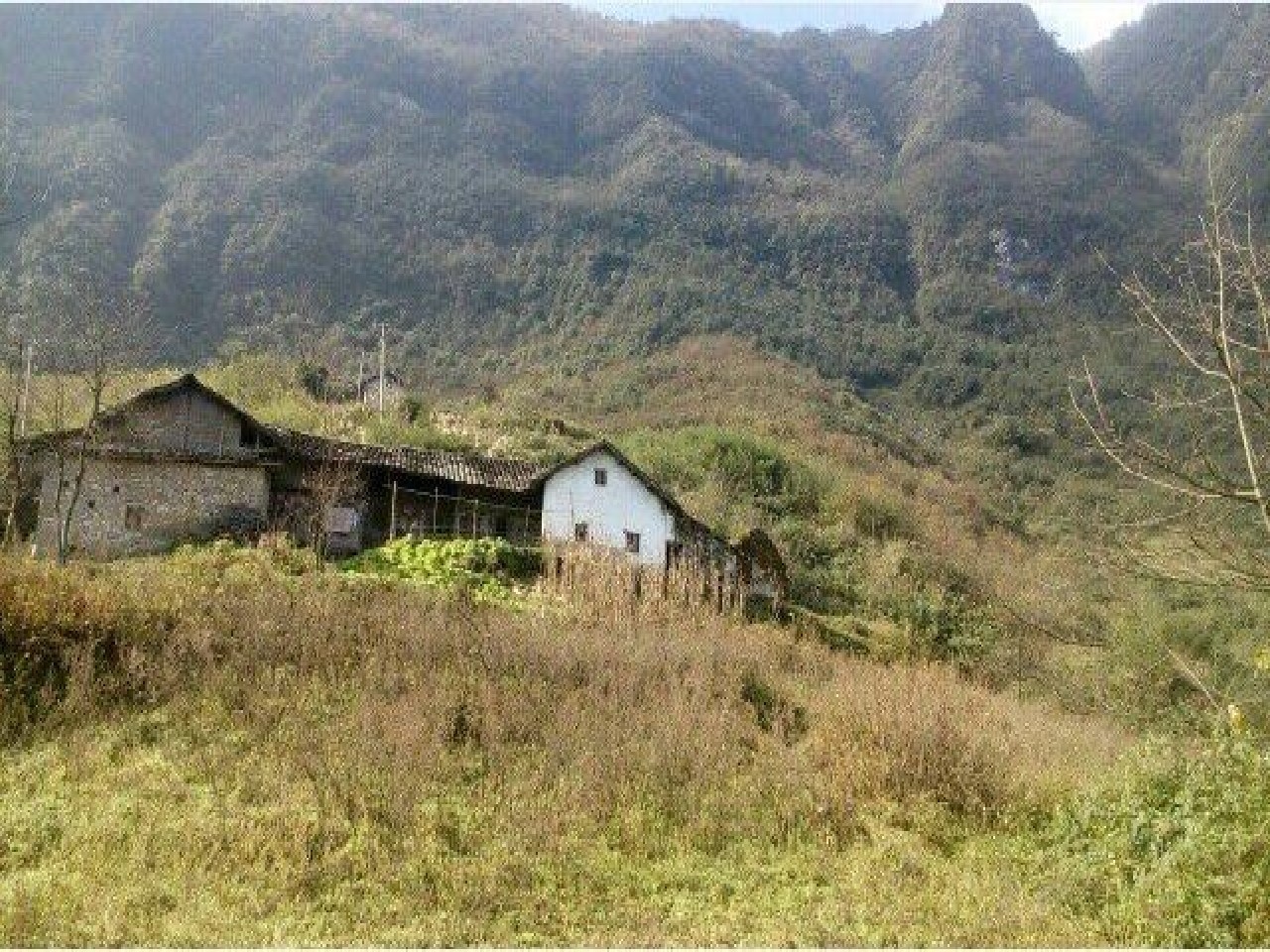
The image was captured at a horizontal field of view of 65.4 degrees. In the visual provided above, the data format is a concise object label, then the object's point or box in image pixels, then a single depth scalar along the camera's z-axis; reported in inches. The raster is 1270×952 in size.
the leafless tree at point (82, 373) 877.2
